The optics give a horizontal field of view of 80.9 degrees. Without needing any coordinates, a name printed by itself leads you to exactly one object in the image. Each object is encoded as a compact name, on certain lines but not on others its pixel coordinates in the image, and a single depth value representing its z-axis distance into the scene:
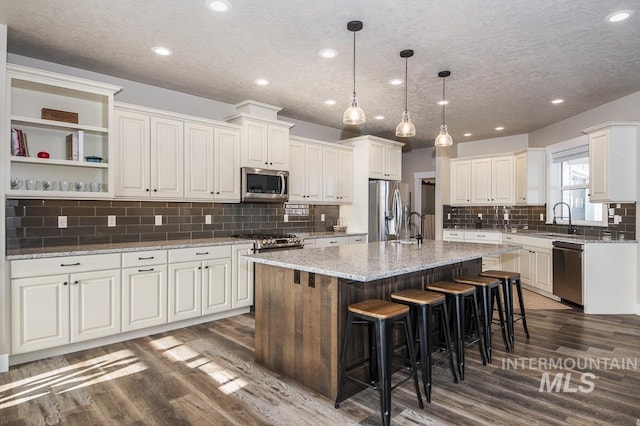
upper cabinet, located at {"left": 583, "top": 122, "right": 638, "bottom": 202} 4.43
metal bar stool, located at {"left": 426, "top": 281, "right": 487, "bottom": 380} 2.73
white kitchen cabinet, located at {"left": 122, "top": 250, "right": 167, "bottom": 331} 3.44
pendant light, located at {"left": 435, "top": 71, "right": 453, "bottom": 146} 3.78
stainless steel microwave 4.65
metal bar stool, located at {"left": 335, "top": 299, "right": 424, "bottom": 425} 2.11
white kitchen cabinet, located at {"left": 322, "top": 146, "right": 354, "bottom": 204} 5.79
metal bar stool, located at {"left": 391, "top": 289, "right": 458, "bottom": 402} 2.42
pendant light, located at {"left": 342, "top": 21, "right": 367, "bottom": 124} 2.96
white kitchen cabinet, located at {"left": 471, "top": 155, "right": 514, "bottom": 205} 6.67
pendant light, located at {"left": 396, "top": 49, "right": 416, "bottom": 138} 3.31
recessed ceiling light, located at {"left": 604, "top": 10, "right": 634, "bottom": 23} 2.66
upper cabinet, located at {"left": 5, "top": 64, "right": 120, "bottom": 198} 3.17
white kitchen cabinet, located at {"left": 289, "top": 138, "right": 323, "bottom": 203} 5.36
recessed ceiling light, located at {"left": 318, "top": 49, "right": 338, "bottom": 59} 3.33
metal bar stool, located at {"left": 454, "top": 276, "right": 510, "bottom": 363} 3.03
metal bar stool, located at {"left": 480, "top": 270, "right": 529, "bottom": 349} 3.28
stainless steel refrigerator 5.97
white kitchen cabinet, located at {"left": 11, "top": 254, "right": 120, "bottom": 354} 2.92
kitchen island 2.38
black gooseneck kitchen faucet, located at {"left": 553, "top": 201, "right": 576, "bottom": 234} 5.44
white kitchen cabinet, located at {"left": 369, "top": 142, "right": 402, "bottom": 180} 6.10
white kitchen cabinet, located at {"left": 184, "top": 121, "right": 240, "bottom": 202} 4.24
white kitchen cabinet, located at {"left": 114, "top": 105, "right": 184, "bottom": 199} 3.74
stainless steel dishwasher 4.59
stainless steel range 4.36
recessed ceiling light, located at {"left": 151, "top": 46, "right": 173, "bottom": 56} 3.26
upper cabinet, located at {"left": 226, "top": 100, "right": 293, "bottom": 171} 4.70
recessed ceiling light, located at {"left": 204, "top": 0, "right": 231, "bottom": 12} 2.54
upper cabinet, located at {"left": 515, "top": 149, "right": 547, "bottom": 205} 6.18
